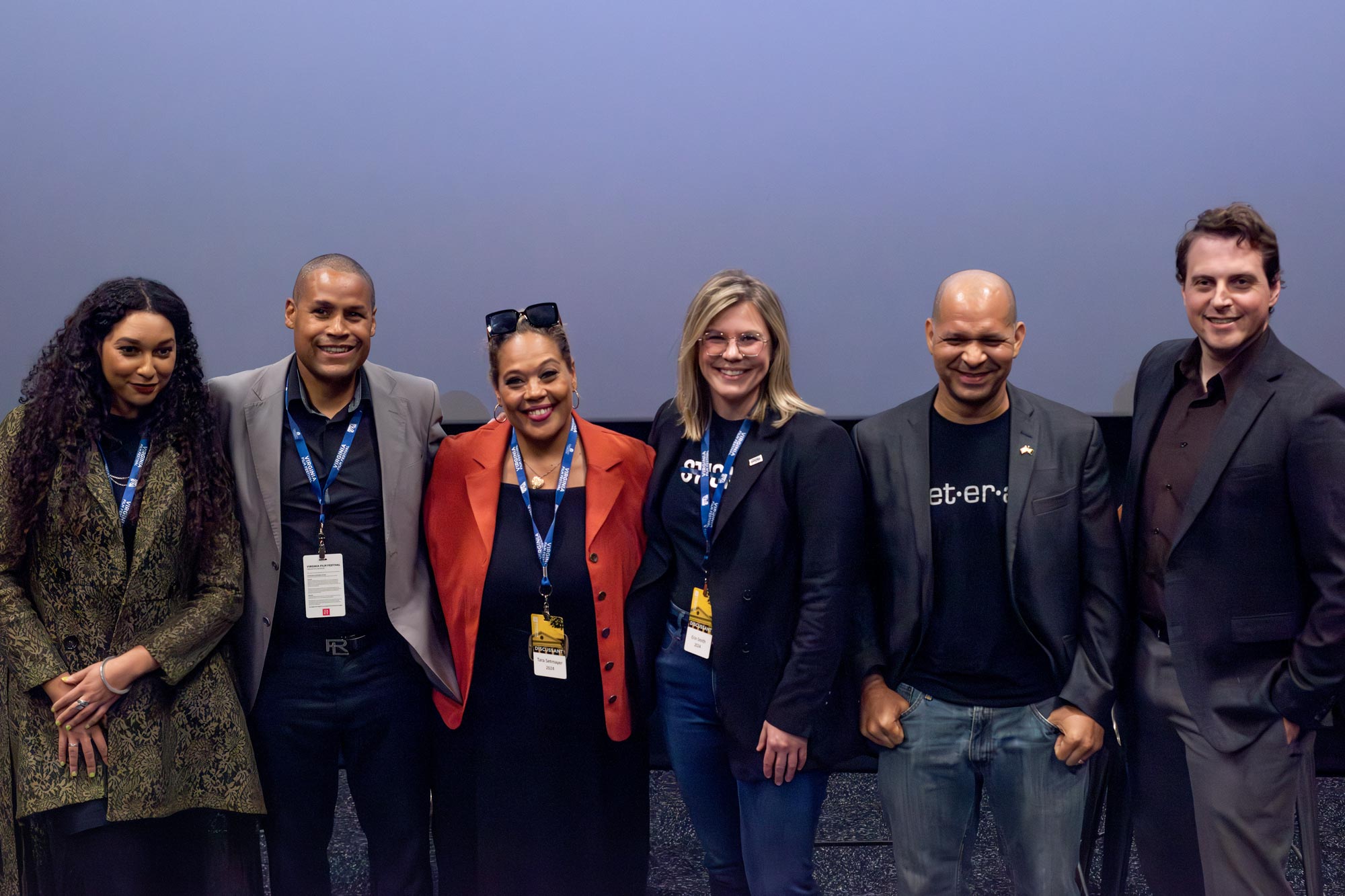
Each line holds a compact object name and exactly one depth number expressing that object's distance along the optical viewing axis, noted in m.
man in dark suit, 1.89
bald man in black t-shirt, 1.97
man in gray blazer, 2.20
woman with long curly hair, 2.05
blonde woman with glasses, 2.03
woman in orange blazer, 2.15
